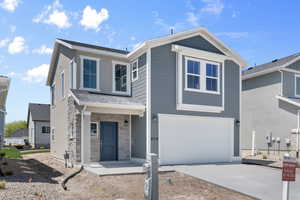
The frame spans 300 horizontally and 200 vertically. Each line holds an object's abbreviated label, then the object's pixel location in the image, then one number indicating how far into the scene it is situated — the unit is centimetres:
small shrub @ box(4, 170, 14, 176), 1005
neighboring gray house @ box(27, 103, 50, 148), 3509
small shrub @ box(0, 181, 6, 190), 744
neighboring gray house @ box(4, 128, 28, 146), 4662
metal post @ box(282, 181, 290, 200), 511
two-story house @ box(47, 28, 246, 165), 1276
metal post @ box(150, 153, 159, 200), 628
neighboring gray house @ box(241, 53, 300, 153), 1862
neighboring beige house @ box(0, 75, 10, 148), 1301
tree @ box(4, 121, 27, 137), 6229
